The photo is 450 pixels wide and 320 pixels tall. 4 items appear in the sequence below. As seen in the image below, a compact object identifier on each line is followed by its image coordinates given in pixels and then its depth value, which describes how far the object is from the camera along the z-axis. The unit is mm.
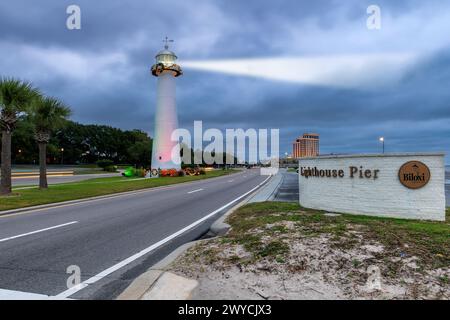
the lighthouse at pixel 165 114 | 41219
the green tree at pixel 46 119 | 20125
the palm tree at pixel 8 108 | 15531
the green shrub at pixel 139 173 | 40094
